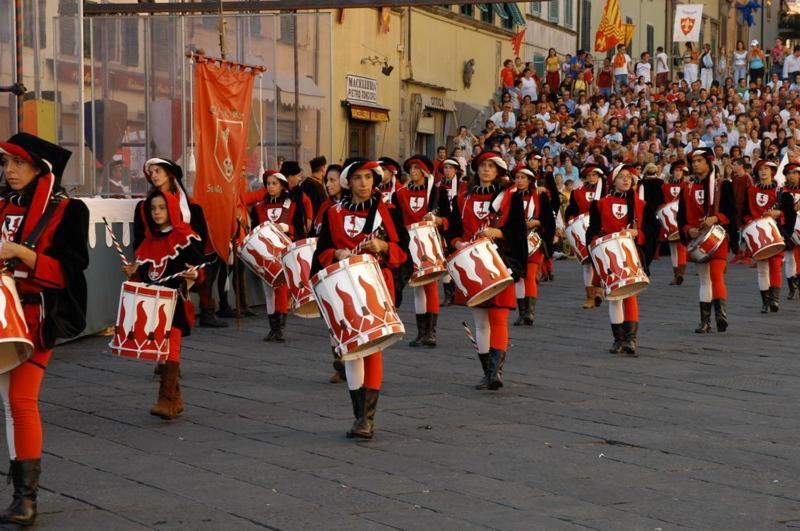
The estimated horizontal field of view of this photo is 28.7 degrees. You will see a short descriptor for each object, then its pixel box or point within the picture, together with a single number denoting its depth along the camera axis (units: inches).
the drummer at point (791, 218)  701.3
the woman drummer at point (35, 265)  258.8
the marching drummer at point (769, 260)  668.7
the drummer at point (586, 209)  679.7
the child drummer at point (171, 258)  372.8
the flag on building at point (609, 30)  1604.3
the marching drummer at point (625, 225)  507.5
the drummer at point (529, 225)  613.3
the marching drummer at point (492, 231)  417.4
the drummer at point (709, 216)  570.9
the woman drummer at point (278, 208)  583.8
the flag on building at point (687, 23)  1592.0
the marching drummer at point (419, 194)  624.1
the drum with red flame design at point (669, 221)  826.5
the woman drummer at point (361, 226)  359.9
